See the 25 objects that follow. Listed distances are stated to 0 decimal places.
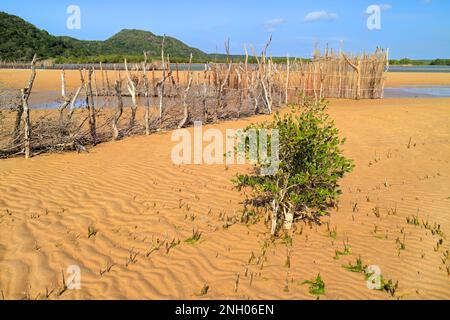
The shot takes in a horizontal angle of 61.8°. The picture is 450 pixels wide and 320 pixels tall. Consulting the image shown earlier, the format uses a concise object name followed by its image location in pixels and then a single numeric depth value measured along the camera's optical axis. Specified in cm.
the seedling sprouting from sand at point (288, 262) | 385
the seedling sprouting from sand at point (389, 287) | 337
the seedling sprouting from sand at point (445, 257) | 386
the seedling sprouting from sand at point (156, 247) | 411
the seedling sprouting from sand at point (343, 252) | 409
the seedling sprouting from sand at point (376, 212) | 519
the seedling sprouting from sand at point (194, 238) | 445
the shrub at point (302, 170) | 474
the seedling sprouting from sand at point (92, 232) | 448
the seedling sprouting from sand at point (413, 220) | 488
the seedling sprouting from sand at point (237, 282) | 345
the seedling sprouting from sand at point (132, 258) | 391
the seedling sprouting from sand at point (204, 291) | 339
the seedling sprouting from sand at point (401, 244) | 423
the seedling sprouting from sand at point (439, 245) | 418
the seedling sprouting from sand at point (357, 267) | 376
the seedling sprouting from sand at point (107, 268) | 372
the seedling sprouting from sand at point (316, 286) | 339
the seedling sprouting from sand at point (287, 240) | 439
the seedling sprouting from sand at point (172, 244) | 424
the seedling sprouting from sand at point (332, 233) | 461
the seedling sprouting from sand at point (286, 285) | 344
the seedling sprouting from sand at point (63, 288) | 334
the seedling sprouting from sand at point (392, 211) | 525
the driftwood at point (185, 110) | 1089
